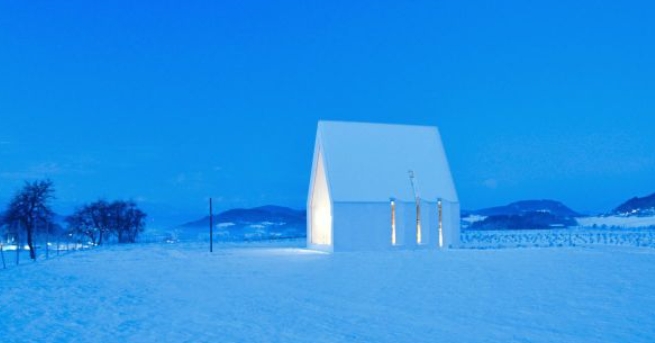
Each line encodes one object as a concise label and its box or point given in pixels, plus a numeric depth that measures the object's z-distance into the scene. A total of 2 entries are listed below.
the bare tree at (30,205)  30.89
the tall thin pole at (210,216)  25.45
